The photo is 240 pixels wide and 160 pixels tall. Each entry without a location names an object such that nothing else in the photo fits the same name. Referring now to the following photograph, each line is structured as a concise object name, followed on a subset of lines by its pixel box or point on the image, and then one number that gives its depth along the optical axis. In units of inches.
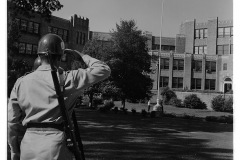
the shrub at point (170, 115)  549.6
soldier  87.6
